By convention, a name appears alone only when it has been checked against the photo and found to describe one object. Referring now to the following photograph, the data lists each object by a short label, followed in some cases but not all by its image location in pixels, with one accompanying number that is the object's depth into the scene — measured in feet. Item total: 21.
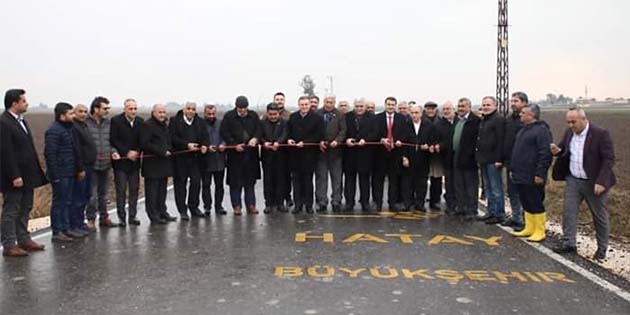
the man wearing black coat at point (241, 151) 37.11
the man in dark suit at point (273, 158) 37.68
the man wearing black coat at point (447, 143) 37.76
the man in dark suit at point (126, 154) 33.91
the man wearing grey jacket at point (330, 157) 37.83
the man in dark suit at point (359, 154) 37.78
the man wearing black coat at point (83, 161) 31.37
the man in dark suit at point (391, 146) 38.09
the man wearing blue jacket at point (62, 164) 29.84
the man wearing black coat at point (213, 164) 36.83
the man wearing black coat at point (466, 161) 35.78
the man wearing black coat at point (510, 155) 33.24
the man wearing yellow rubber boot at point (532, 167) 29.99
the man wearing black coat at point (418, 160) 38.22
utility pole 57.82
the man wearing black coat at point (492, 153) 34.12
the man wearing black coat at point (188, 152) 36.01
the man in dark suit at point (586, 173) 26.50
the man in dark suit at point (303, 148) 37.27
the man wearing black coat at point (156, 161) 34.55
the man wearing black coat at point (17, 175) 27.07
